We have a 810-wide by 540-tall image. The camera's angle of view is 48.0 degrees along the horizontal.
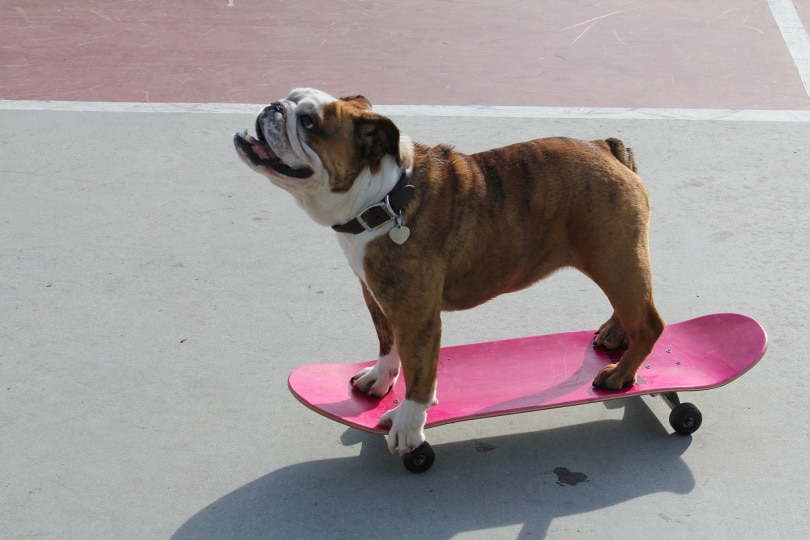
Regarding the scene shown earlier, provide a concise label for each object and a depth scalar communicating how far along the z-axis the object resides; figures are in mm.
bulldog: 3033
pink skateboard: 3510
